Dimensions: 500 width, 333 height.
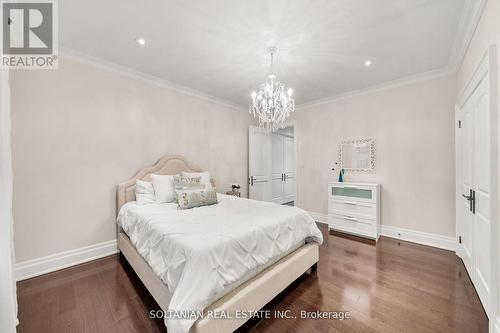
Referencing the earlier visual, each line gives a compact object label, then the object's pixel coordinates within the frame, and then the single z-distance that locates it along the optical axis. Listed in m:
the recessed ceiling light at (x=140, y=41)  2.26
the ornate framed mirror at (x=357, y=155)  3.68
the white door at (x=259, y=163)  4.73
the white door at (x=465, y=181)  2.20
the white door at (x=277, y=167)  6.11
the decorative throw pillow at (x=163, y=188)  2.85
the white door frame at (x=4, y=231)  0.95
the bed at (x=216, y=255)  1.31
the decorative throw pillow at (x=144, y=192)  2.79
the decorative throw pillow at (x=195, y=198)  2.53
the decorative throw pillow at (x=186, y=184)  2.85
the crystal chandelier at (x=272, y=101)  2.46
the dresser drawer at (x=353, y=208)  3.35
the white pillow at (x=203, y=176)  3.26
